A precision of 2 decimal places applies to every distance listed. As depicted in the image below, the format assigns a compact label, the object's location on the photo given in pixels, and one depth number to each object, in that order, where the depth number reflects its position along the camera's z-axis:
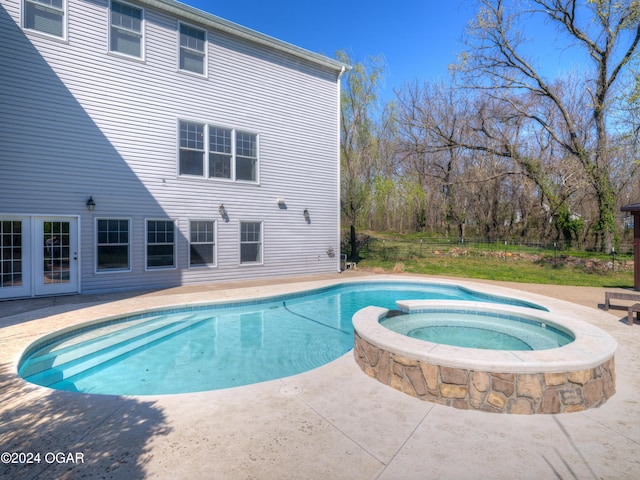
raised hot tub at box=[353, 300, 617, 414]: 3.08
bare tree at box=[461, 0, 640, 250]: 13.08
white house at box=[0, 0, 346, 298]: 7.68
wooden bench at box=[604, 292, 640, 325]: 5.75
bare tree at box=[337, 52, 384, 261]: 15.18
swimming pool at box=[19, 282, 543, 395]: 4.33
